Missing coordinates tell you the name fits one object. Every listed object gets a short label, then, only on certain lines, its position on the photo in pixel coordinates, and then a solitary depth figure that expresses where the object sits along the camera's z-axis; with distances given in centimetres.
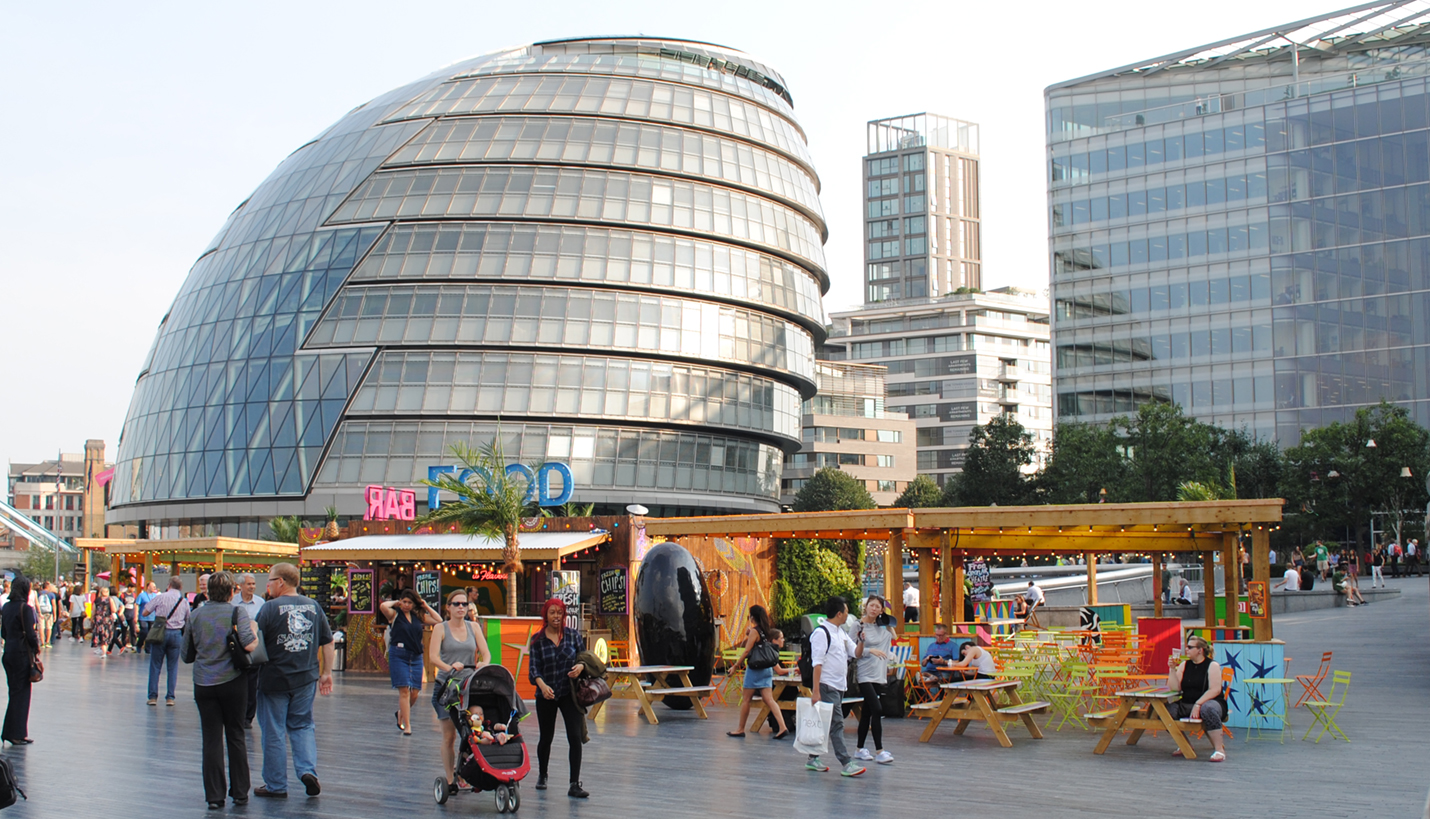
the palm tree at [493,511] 2885
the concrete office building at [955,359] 13425
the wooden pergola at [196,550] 3700
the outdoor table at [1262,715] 1652
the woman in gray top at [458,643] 1220
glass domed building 6141
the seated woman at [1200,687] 1413
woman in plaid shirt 1184
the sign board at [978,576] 3647
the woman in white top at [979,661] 1744
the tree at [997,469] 7850
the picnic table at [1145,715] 1416
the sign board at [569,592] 2950
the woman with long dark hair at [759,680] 1608
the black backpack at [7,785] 771
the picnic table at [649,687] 1800
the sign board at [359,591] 3023
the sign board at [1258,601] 1867
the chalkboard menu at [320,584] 3131
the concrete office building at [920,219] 16325
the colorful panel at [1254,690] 1669
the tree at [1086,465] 6344
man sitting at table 1806
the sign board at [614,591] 2841
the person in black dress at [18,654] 1433
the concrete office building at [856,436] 11800
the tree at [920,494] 9862
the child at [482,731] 1117
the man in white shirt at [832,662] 1329
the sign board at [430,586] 3053
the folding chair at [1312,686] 1673
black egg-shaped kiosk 2077
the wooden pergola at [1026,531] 1891
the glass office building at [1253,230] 7575
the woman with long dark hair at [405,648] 1653
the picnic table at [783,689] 1662
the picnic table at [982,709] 1512
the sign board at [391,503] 3809
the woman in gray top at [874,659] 1394
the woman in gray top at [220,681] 1102
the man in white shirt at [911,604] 3306
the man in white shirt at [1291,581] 4578
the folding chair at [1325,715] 1597
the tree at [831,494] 9544
